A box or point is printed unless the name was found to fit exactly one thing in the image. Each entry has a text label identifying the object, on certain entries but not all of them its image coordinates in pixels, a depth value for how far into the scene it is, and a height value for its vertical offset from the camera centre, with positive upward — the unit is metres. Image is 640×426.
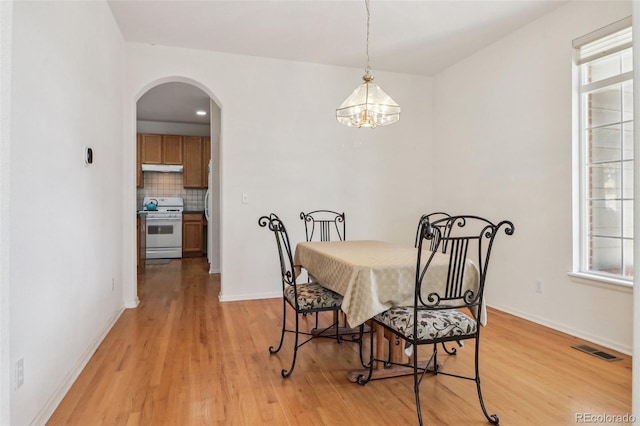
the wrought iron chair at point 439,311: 1.82 -0.51
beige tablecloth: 1.94 -0.35
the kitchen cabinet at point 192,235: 7.54 -0.45
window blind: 2.76 +1.33
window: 2.84 +0.48
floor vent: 2.60 -0.97
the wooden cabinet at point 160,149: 7.37 +1.23
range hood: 7.39 +0.86
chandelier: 2.63 +0.75
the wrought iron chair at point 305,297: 2.37 -0.54
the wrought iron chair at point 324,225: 4.48 -0.14
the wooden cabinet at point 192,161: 7.61 +1.03
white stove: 7.16 -0.38
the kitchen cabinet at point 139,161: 7.31 +0.97
